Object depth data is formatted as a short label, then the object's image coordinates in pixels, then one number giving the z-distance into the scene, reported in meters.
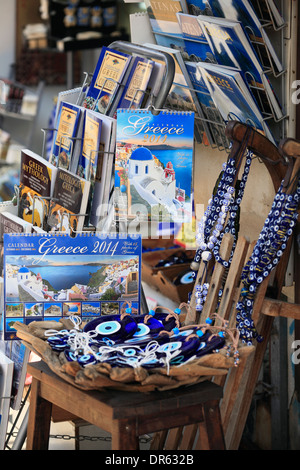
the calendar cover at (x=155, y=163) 2.32
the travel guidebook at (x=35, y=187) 2.55
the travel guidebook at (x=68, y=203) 2.37
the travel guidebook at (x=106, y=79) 2.50
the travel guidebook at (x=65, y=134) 2.56
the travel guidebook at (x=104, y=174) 2.40
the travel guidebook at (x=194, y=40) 2.49
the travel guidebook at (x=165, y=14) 2.66
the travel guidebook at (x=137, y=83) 2.41
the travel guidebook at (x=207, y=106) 2.60
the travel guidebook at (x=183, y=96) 2.62
